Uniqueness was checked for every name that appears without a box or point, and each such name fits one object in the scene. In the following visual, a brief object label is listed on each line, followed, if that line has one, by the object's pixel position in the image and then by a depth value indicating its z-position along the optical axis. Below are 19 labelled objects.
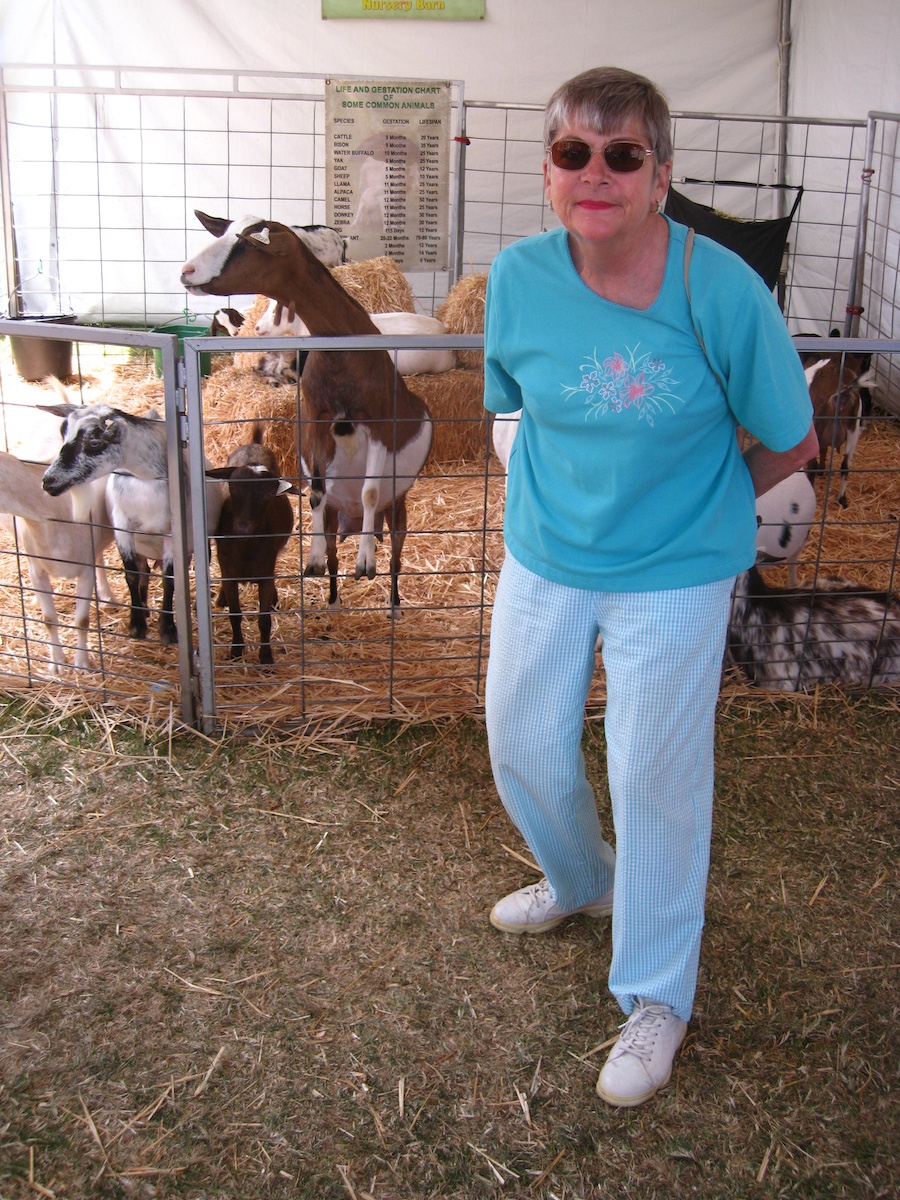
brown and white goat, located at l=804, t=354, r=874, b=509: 6.28
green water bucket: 8.36
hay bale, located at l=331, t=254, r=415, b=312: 7.50
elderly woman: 2.04
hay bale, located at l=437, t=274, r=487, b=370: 7.33
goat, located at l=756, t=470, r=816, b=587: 4.76
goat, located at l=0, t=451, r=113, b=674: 4.08
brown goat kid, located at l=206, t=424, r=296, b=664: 4.19
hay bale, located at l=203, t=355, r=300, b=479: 6.69
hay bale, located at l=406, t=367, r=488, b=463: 7.07
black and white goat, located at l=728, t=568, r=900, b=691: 4.36
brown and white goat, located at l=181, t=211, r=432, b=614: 4.60
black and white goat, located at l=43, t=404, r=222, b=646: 3.90
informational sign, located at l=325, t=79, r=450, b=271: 7.75
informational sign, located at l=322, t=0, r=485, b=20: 8.94
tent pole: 9.02
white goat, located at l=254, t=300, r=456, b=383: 7.05
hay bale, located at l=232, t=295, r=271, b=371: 7.65
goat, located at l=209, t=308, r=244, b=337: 8.09
